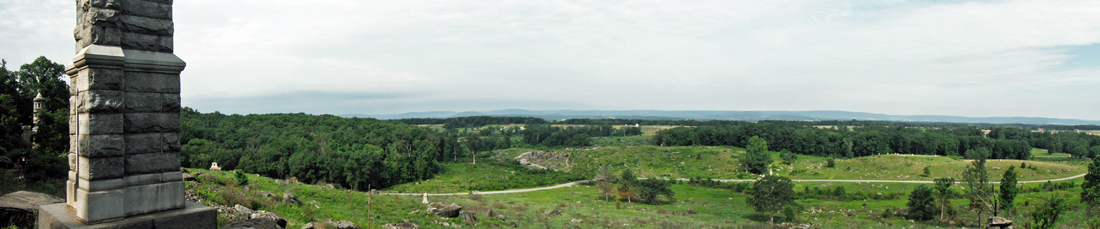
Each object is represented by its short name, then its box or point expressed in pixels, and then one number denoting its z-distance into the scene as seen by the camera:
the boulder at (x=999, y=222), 24.11
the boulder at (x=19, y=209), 9.59
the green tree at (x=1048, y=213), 24.66
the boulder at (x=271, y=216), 13.47
